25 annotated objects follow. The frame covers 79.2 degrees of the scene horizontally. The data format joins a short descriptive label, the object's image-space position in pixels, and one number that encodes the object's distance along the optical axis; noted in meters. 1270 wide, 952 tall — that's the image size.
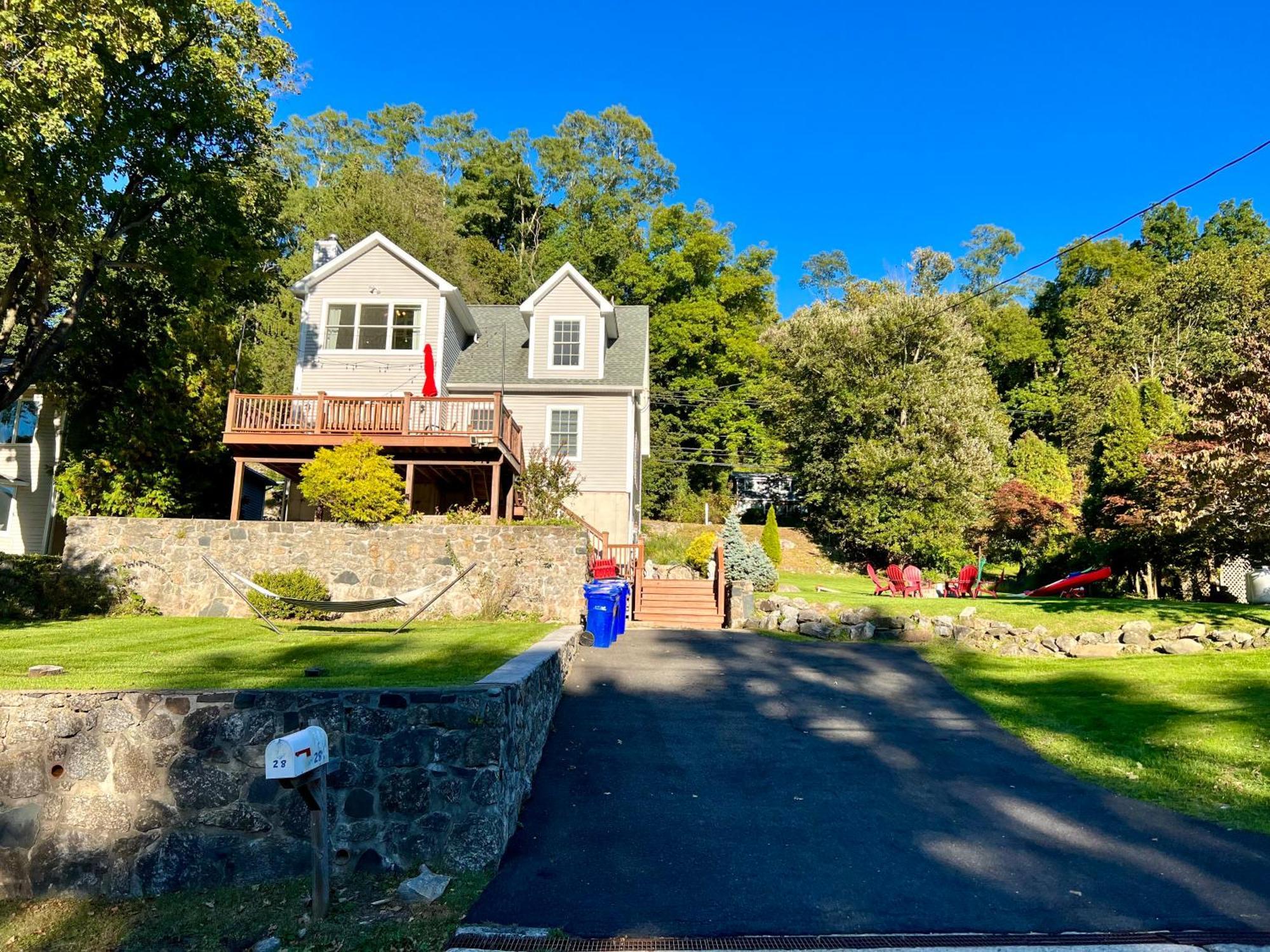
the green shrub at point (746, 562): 19.55
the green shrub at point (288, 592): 12.03
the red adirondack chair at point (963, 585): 18.39
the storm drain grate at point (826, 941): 4.47
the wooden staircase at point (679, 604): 15.18
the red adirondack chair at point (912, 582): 17.94
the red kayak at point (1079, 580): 17.05
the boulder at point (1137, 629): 12.54
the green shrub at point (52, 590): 12.22
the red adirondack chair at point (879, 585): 18.48
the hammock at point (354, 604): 9.45
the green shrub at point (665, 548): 23.05
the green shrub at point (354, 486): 13.96
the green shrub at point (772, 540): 25.58
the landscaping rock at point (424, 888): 5.12
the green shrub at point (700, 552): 20.66
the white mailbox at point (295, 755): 4.48
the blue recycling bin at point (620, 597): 12.73
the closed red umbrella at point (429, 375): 17.98
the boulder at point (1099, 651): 12.42
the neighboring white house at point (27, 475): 20.14
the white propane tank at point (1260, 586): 15.09
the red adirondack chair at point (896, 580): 18.50
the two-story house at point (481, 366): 20.17
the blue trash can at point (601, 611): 12.45
